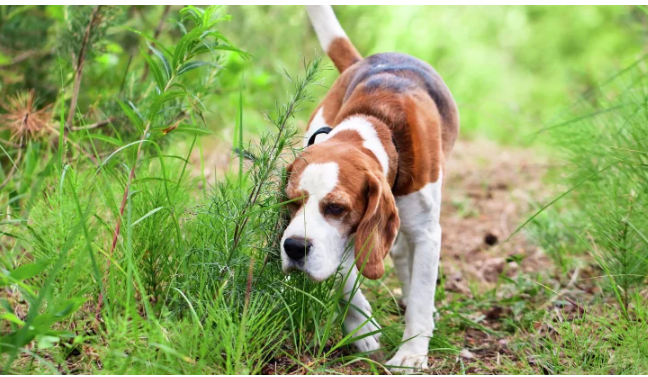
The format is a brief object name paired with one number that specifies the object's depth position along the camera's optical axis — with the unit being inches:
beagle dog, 102.9
